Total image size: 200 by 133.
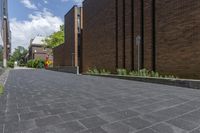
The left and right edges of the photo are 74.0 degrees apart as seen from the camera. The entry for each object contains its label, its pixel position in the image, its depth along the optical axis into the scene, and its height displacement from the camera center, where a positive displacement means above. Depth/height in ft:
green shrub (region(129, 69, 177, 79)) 24.05 -1.59
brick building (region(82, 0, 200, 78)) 20.80 +6.15
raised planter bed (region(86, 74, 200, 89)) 17.21 -2.41
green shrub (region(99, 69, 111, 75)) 36.72 -1.61
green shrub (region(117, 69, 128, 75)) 30.28 -1.50
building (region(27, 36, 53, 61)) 146.94 +17.73
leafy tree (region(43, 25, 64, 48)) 91.74 +19.62
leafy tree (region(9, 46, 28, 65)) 205.66 +17.08
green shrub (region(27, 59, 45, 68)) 104.59 +2.08
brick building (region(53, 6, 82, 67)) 55.04 +12.15
